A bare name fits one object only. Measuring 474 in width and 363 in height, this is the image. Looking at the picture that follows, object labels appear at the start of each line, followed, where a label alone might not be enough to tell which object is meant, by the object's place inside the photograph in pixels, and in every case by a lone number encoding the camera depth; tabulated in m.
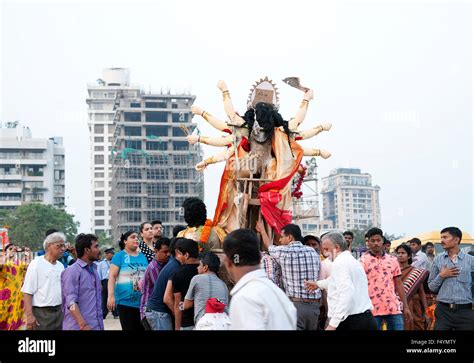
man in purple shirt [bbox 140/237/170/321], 9.81
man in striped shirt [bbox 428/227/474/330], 10.09
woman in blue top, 10.33
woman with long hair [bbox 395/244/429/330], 11.33
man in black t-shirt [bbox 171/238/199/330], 8.69
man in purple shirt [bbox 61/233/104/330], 9.04
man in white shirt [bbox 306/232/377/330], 7.99
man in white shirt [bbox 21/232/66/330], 9.63
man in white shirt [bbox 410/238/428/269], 13.38
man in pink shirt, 9.95
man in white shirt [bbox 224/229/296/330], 5.20
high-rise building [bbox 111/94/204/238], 61.72
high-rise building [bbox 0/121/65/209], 69.62
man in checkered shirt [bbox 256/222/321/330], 9.28
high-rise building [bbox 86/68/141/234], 83.12
